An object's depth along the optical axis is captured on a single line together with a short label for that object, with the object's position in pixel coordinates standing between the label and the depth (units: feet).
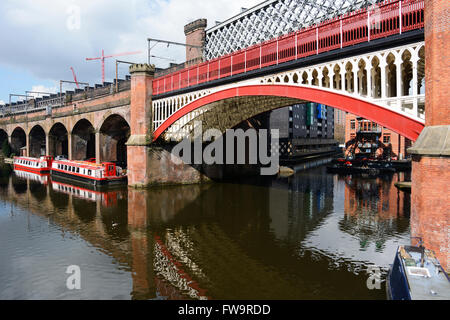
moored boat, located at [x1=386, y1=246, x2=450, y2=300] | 27.02
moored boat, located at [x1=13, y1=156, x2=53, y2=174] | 156.87
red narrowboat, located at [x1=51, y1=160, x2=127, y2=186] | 112.16
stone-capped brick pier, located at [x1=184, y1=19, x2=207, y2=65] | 118.41
